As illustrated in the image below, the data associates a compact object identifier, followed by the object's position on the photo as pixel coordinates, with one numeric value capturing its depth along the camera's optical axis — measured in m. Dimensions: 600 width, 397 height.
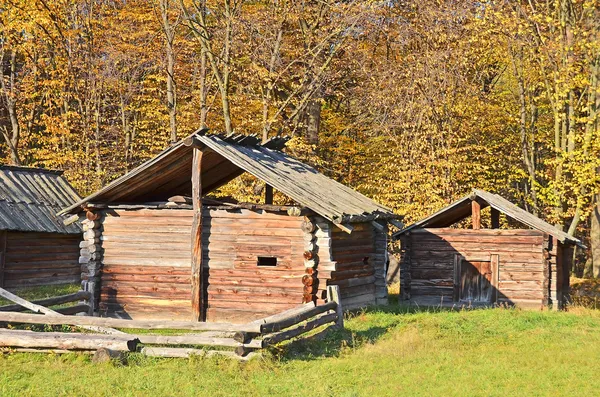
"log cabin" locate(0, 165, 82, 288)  26.66
